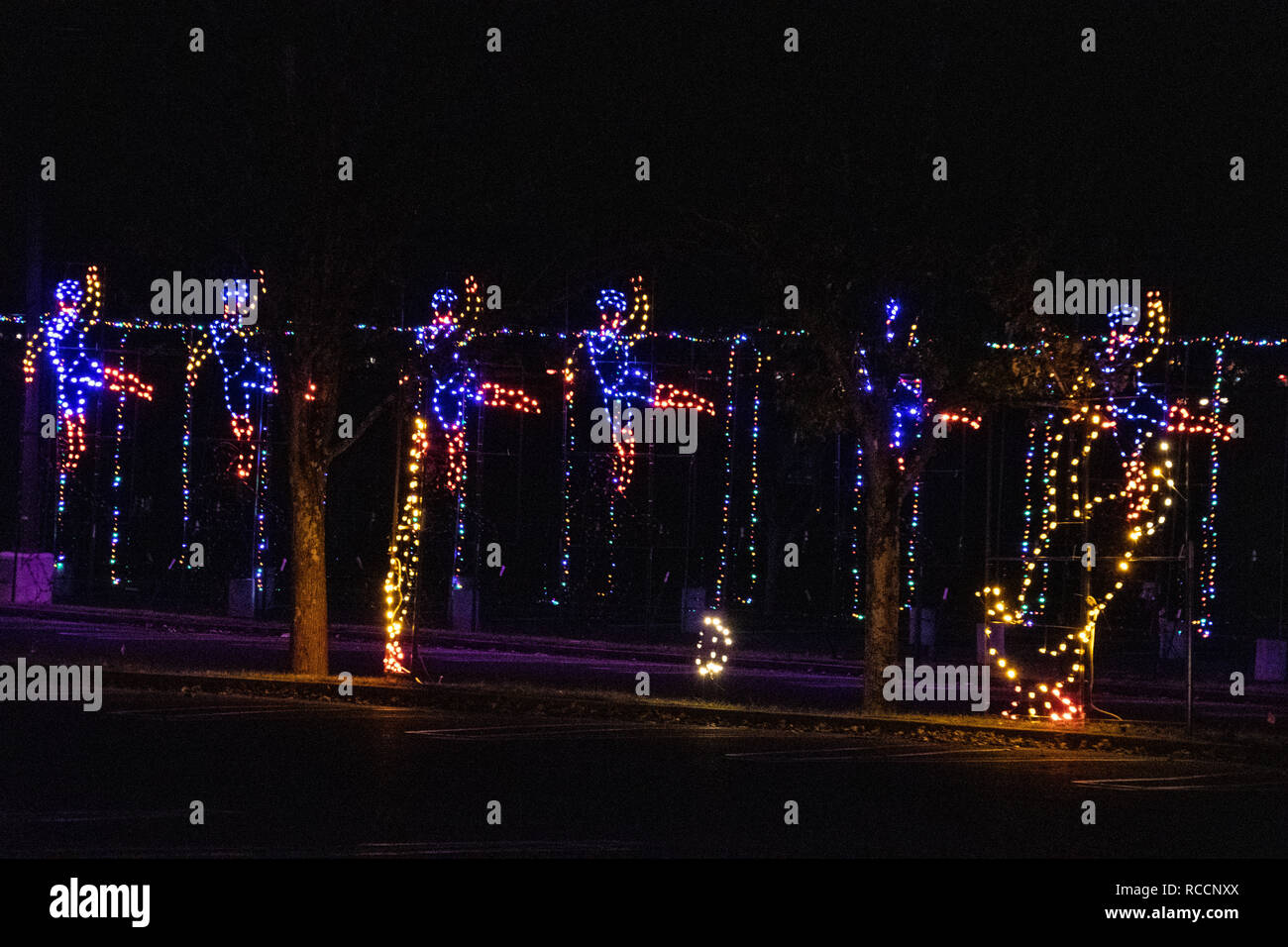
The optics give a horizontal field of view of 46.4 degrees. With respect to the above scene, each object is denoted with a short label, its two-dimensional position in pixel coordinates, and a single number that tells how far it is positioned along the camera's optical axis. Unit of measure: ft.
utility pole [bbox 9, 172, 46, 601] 89.92
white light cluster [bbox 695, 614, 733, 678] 64.23
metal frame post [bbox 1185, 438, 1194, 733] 49.34
